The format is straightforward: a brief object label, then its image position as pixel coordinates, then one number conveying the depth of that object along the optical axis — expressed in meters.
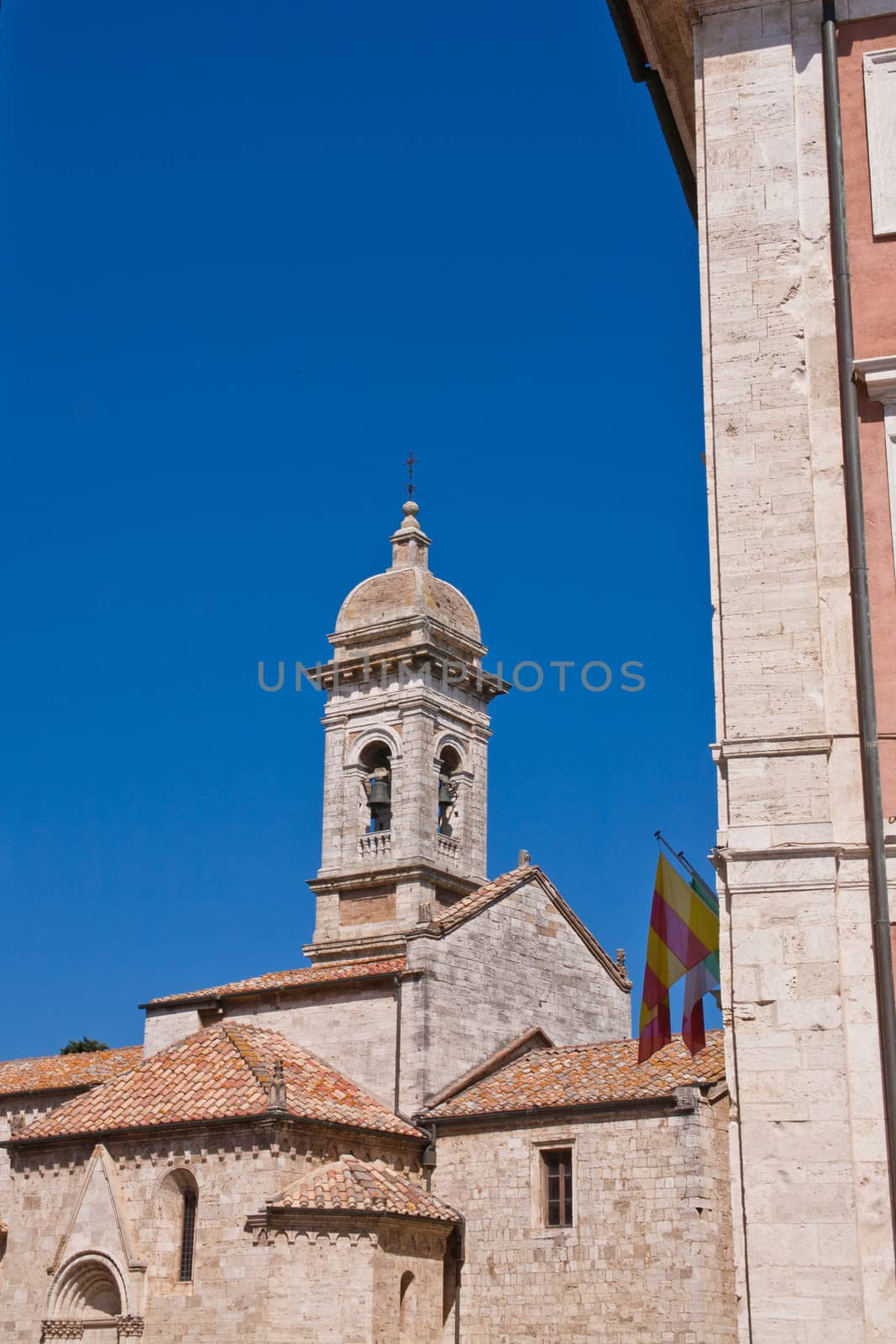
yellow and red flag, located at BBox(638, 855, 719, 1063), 15.62
